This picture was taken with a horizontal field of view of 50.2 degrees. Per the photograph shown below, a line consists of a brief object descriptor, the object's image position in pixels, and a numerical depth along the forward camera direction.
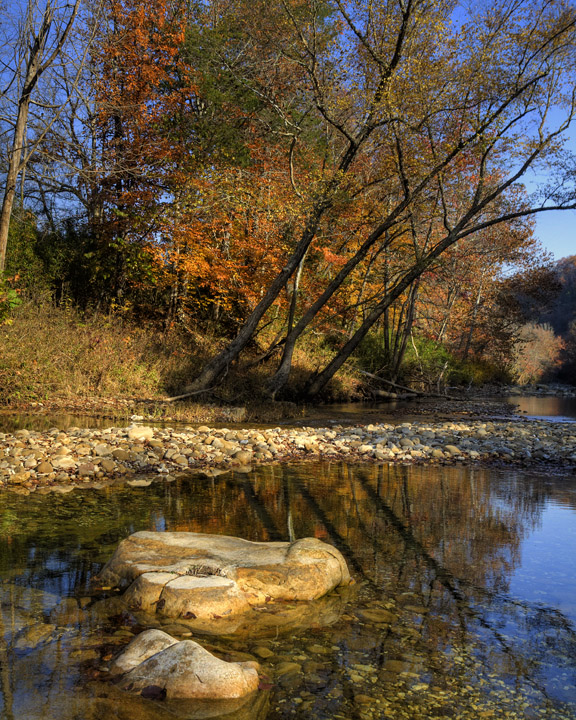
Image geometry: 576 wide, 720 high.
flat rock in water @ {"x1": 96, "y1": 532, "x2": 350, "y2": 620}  3.65
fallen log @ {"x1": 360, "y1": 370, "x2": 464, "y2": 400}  20.05
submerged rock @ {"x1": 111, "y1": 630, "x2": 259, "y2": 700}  2.73
